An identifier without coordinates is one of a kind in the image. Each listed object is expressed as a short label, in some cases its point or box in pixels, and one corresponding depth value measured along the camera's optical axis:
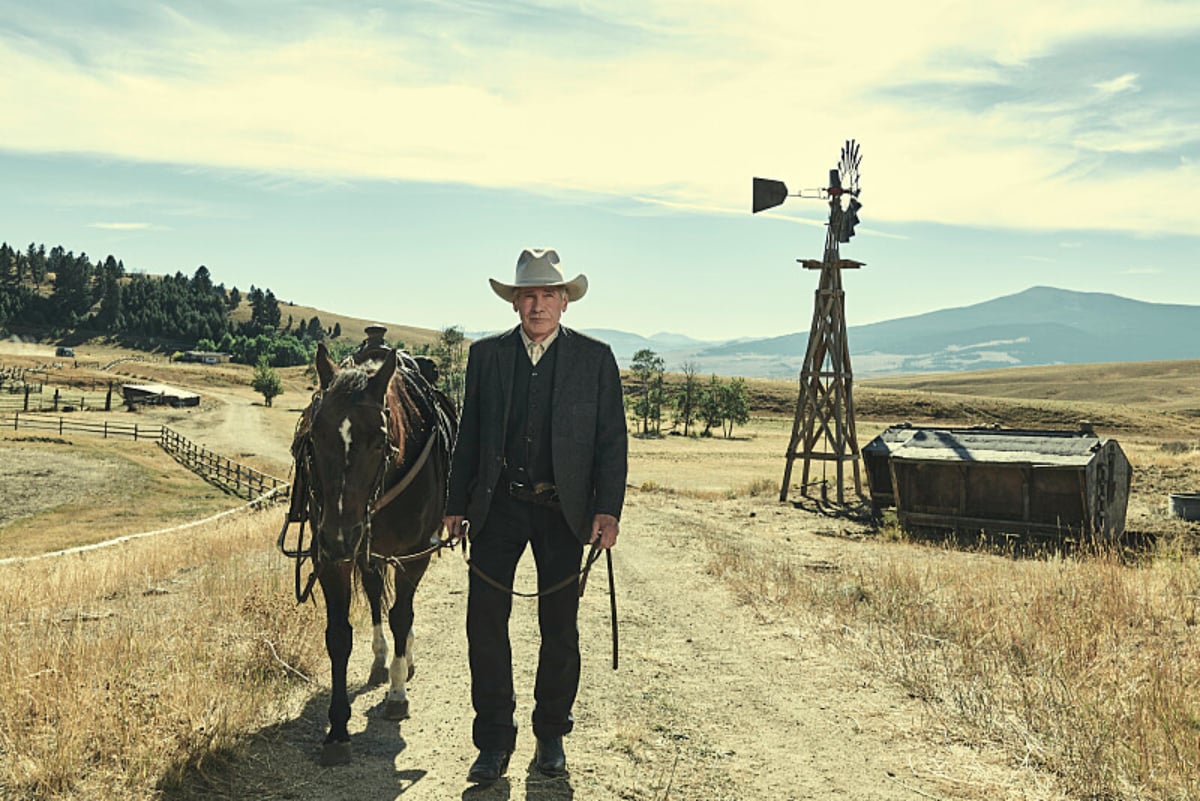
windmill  25.78
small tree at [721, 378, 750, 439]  83.88
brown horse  4.73
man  4.95
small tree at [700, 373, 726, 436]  83.69
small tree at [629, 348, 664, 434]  88.19
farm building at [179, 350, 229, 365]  152.75
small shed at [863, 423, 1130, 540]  16.89
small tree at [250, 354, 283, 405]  97.38
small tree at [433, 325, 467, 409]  101.06
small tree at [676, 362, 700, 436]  88.12
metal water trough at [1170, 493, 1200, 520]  18.75
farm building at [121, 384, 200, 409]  82.12
